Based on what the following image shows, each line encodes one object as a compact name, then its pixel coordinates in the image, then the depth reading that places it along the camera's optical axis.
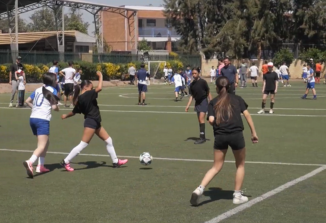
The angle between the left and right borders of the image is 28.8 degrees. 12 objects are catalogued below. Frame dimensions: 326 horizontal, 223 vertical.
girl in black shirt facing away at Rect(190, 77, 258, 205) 8.09
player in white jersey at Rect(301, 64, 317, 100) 28.88
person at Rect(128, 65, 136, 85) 49.18
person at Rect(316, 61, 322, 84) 48.04
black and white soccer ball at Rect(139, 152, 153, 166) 11.00
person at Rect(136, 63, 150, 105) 26.41
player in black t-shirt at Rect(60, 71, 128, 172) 10.91
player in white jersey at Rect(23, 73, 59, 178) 10.49
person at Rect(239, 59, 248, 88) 43.38
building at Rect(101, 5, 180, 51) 83.88
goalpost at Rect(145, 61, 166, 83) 55.38
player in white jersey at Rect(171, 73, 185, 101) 29.33
